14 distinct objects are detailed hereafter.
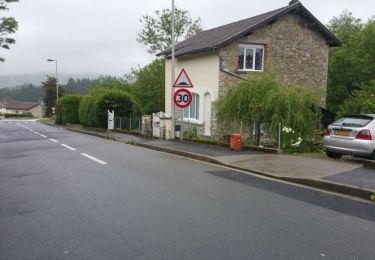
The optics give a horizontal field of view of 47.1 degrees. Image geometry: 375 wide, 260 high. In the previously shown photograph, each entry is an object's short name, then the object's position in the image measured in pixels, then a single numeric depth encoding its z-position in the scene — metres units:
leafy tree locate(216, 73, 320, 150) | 14.97
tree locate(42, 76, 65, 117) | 112.19
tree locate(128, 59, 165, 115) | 45.16
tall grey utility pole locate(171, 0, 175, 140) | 19.83
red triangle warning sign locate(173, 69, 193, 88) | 17.31
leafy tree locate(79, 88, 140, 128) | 33.41
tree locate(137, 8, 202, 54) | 47.19
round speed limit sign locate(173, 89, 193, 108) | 17.23
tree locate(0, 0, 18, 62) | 29.92
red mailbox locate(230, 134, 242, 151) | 15.33
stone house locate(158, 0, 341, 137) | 21.80
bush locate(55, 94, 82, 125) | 46.31
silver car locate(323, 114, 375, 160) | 10.93
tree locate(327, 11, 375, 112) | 41.00
